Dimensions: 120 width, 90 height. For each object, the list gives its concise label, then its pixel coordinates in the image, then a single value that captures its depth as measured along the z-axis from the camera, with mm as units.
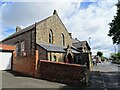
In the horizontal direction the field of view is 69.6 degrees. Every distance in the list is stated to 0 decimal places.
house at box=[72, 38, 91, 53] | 20323
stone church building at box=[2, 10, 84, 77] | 12254
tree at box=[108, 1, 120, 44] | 12351
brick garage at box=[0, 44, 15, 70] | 12880
